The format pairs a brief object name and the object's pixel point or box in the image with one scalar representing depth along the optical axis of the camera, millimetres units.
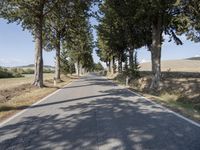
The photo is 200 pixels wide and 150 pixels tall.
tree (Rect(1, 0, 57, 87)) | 11168
